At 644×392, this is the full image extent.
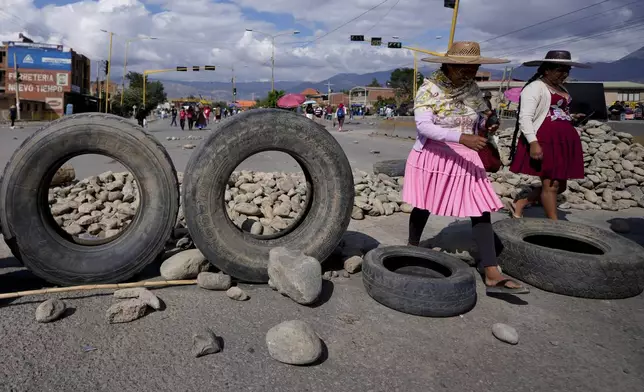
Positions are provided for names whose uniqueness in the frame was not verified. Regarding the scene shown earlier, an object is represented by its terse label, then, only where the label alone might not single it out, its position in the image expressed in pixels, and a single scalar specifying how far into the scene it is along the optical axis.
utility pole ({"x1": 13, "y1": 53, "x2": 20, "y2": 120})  42.69
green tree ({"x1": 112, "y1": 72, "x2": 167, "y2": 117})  64.14
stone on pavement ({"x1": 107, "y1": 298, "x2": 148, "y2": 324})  2.95
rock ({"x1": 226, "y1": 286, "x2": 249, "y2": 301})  3.37
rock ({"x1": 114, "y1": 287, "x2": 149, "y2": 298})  3.28
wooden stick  3.21
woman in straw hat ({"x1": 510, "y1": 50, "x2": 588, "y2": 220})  4.59
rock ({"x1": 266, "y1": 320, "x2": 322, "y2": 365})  2.57
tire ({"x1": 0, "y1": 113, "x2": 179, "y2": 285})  3.40
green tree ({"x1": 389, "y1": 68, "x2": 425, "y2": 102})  93.64
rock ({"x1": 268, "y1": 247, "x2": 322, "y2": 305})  3.26
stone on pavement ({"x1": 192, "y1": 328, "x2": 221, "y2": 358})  2.62
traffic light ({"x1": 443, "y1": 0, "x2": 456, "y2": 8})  21.97
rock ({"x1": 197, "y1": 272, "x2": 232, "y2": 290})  3.49
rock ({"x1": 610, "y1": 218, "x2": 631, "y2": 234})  5.89
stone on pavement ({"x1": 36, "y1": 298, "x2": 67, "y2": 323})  2.92
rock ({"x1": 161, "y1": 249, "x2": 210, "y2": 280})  3.62
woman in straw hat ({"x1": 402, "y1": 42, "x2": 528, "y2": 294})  3.68
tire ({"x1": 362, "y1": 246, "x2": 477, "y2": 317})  3.20
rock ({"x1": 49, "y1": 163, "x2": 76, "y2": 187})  6.95
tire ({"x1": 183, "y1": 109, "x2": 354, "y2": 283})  3.55
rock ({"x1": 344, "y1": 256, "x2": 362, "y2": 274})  4.02
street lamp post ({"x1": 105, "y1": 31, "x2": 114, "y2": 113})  47.84
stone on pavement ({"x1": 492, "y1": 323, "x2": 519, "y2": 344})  2.91
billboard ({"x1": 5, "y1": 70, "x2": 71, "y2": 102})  55.25
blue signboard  56.56
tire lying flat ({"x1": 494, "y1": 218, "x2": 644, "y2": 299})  3.62
